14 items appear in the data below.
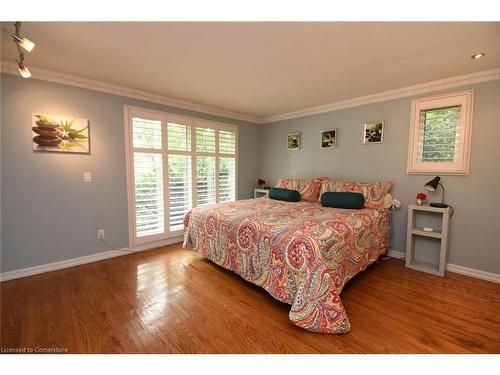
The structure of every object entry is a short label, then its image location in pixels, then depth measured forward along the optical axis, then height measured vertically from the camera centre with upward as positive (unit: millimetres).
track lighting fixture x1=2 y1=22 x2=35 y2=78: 1452 +859
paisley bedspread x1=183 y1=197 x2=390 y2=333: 1612 -700
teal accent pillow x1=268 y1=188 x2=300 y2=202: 3467 -341
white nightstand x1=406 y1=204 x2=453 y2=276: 2482 -704
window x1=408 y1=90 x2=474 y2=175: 2535 +521
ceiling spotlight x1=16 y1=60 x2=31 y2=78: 1671 +762
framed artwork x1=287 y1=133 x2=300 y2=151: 4129 +628
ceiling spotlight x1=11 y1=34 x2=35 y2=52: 1449 +857
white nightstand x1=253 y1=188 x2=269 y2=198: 4462 -401
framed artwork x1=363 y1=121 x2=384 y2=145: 3143 +627
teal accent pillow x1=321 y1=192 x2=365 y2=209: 2844 -339
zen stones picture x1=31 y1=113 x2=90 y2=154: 2459 +433
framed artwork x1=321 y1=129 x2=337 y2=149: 3618 +609
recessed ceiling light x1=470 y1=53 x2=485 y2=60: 2029 +1145
